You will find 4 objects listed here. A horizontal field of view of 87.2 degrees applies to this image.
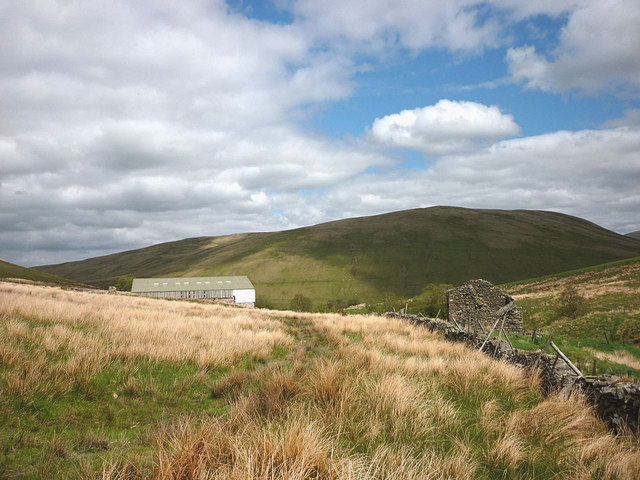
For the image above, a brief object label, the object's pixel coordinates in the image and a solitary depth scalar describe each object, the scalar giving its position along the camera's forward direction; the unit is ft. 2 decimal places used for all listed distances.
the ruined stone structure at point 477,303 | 89.51
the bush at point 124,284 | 356.34
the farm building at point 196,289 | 280.92
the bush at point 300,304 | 342.64
